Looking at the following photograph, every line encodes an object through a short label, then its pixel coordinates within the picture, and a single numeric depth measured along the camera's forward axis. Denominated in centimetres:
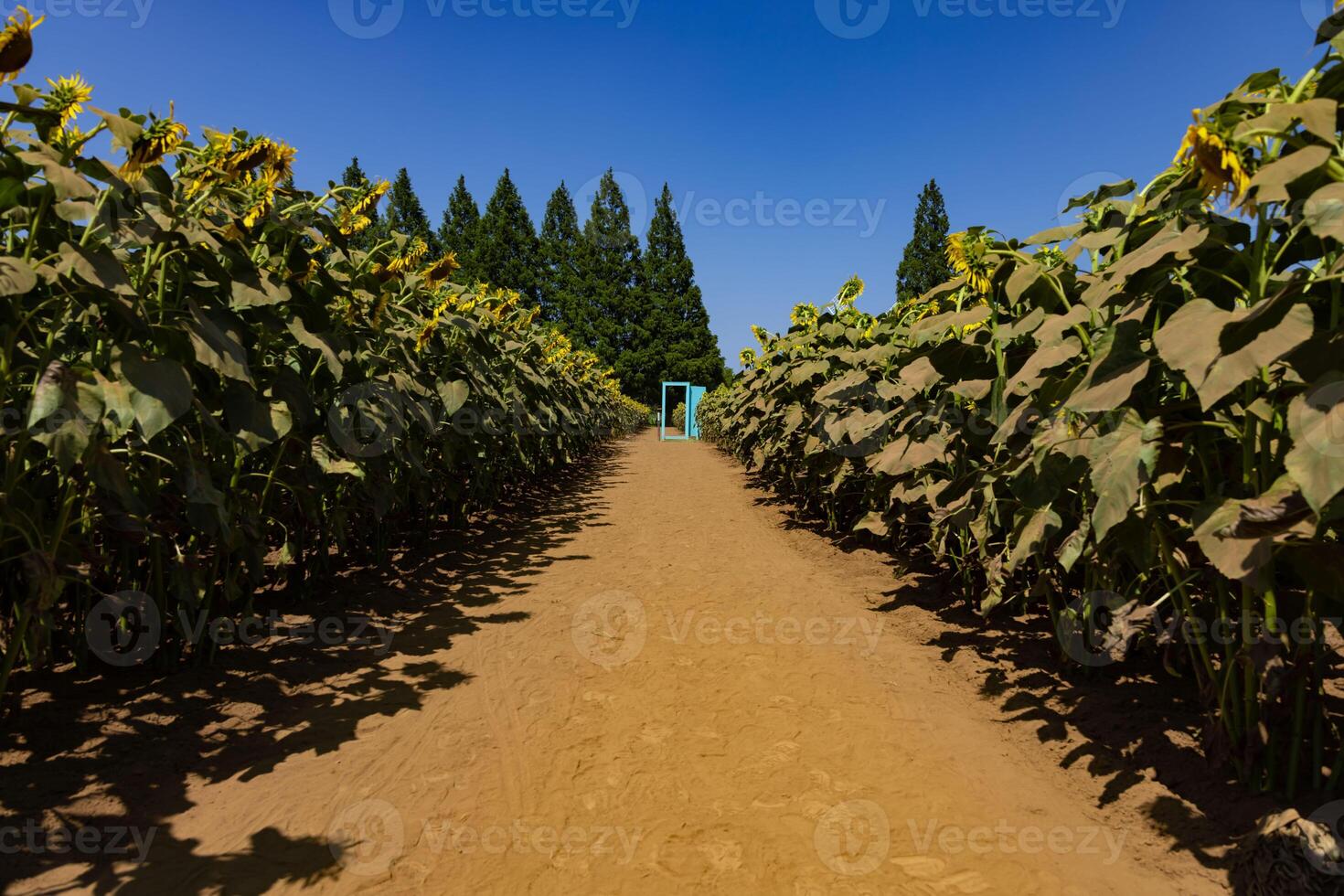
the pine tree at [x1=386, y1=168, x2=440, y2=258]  4762
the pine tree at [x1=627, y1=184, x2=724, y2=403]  5153
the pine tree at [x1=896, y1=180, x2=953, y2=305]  4647
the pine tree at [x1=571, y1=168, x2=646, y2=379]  5166
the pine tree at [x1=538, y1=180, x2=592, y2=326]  5216
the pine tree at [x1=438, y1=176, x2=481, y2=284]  5153
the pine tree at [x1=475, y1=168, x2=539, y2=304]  5072
